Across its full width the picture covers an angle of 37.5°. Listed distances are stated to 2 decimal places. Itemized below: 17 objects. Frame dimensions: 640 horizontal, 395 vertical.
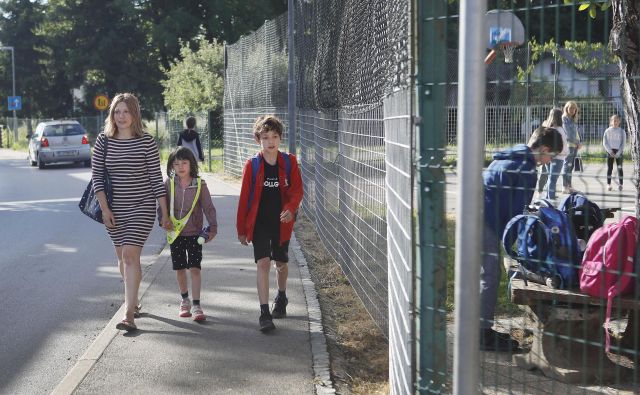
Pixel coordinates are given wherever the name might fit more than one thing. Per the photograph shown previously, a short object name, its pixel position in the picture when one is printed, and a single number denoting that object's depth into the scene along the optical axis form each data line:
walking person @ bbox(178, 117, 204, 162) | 17.16
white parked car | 30.33
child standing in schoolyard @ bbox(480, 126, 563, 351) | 3.34
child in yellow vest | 7.27
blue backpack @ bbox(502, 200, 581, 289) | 4.93
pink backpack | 4.37
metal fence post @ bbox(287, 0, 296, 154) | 13.61
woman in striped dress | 6.87
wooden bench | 5.20
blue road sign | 56.28
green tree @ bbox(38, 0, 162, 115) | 55.06
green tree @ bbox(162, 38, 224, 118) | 30.11
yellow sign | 35.47
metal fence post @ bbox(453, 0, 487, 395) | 2.64
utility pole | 55.83
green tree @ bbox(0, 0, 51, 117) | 63.19
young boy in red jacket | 6.84
